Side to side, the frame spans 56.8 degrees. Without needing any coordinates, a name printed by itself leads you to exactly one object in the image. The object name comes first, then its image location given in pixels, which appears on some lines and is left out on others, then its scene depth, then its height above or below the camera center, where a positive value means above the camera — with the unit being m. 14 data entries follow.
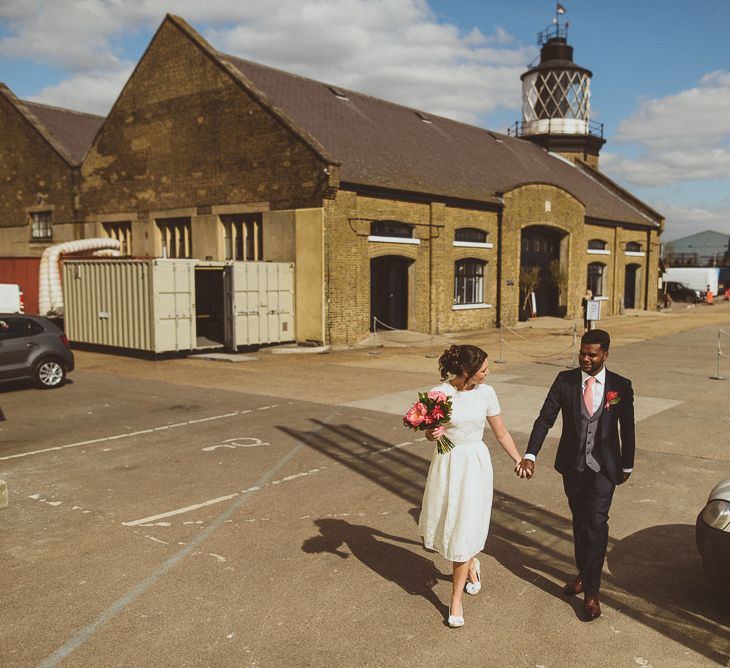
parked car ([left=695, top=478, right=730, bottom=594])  4.39 -1.76
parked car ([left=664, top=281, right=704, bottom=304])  52.59 -1.40
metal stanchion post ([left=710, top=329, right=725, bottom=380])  14.86 -2.26
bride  4.44 -1.34
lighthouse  42.25 +10.80
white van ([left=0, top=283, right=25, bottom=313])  20.50 -0.75
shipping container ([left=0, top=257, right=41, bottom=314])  24.69 -0.10
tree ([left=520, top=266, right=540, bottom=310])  29.73 -0.25
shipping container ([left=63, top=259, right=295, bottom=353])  18.47 -0.89
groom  4.58 -1.21
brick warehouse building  21.42 +2.80
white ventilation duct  23.98 -0.41
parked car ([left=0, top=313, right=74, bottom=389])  13.08 -1.54
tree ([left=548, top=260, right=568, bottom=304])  32.50 -0.03
